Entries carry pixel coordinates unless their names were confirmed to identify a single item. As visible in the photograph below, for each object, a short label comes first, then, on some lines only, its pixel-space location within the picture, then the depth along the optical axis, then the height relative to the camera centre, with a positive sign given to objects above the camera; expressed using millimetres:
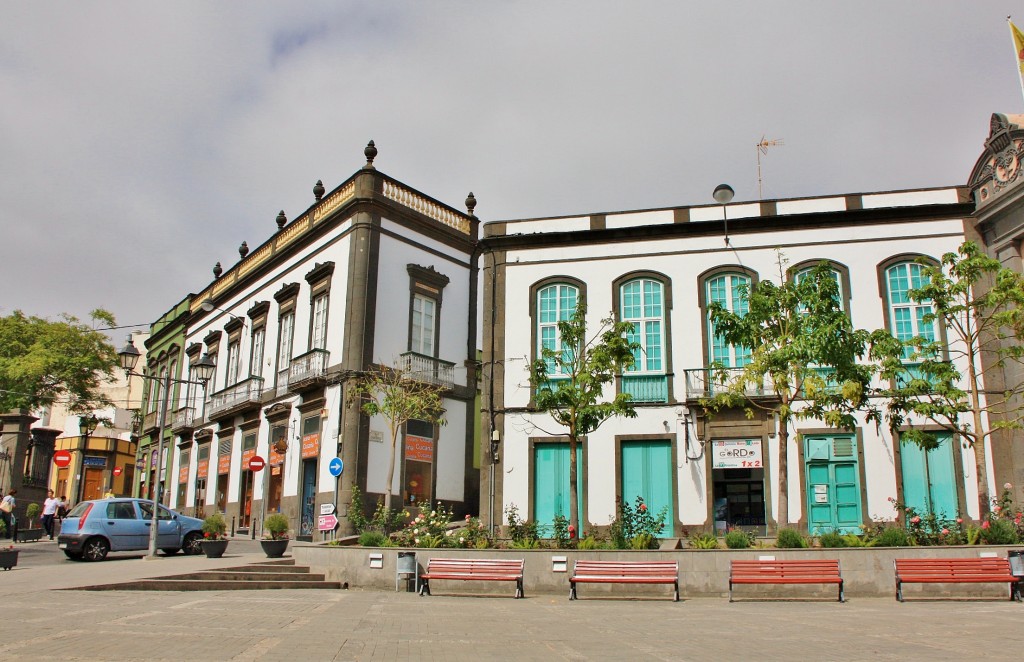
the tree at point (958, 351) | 16609 +3390
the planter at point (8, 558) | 17797 -884
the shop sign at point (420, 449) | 26797 +2083
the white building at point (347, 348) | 26000 +5368
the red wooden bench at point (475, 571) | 15039 -916
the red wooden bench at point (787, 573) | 13969 -840
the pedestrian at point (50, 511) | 27875 +103
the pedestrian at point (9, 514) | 25406 -2
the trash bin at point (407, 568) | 15867 -913
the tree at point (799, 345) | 16516 +3338
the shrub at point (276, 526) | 19609 -221
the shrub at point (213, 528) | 20797 -294
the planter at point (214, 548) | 19516 -721
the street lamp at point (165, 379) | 20312 +3652
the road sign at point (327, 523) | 20562 -152
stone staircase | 15227 -1164
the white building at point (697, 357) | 20578 +4080
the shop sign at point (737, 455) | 21094 +1549
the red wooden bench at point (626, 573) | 14336 -893
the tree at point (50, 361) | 33625 +6039
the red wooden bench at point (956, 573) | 13688 -802
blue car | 20469 -363
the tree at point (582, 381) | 17656 +2813
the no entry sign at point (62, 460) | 32031 +1965
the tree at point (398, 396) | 23891 +3411
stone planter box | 14484 -897
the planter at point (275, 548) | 19031 -690
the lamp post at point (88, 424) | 37344 +3898
